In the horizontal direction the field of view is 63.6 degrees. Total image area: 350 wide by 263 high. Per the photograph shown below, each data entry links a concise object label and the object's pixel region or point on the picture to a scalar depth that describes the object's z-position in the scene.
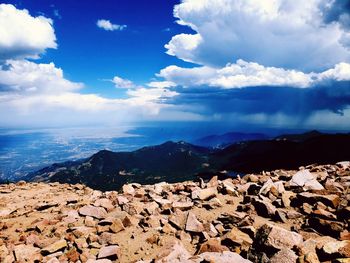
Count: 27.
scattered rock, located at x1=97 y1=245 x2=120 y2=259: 11.54
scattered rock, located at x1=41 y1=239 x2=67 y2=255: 12.18
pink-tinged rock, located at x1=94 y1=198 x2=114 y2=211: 17.12
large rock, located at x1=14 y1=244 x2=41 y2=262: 11.86
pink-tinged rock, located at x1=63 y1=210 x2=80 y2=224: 15.63
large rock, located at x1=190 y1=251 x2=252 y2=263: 9.95
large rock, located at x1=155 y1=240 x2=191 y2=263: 10.38
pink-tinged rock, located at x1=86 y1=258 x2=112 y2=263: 11.18
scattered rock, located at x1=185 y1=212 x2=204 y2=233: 13.21
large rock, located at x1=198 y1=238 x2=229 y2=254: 11.03
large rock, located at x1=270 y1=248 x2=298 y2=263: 9.41
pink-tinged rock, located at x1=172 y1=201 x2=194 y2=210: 16.25
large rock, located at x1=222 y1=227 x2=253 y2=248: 11.38
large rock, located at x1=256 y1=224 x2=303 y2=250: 10.31
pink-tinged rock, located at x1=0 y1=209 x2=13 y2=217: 19.01
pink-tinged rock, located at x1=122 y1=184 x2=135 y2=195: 21.05
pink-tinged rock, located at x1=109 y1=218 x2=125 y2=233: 13.83
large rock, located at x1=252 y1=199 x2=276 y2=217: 14.62
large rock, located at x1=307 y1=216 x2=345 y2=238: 11.94
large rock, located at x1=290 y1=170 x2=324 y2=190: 17.58
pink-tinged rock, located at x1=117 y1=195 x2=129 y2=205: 17.73
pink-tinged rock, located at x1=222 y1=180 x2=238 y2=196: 18.52
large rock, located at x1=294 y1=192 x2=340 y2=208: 14.62
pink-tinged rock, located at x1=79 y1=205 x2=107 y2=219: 16.14
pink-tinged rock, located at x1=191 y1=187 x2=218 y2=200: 17.81
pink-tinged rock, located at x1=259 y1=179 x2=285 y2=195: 17.41
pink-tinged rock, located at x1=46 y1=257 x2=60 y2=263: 11.32
